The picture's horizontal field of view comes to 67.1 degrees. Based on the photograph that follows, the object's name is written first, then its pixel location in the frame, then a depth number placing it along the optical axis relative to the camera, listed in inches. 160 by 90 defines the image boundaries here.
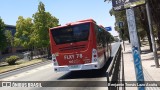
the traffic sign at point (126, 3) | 102.5
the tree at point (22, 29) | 1189.3
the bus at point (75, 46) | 260.7
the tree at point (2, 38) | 968.3
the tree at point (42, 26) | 971.9
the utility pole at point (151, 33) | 265.9
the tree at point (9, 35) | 1324.6
